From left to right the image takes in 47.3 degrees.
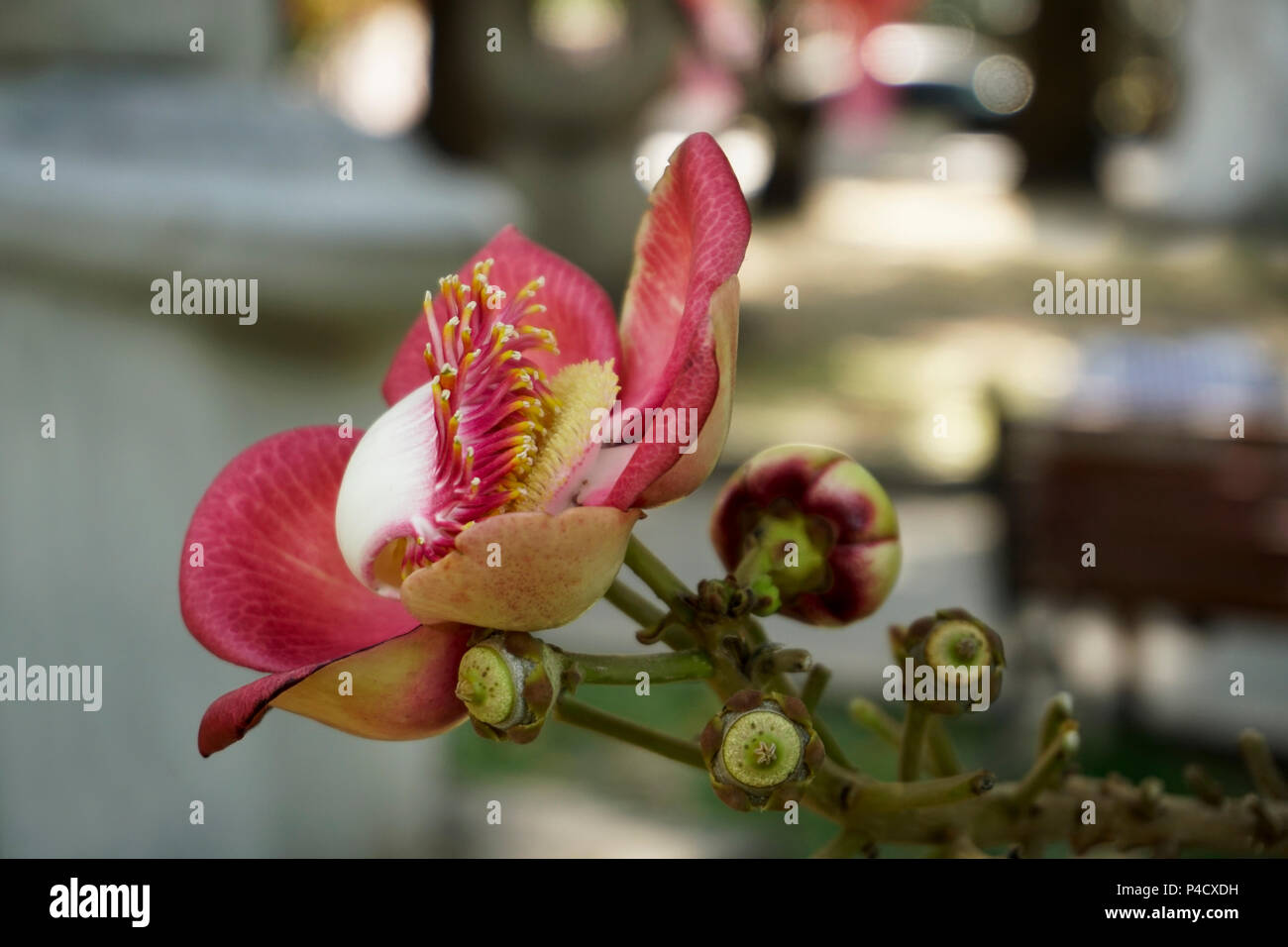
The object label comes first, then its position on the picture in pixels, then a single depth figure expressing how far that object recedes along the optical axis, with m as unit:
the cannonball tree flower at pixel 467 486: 0.38
